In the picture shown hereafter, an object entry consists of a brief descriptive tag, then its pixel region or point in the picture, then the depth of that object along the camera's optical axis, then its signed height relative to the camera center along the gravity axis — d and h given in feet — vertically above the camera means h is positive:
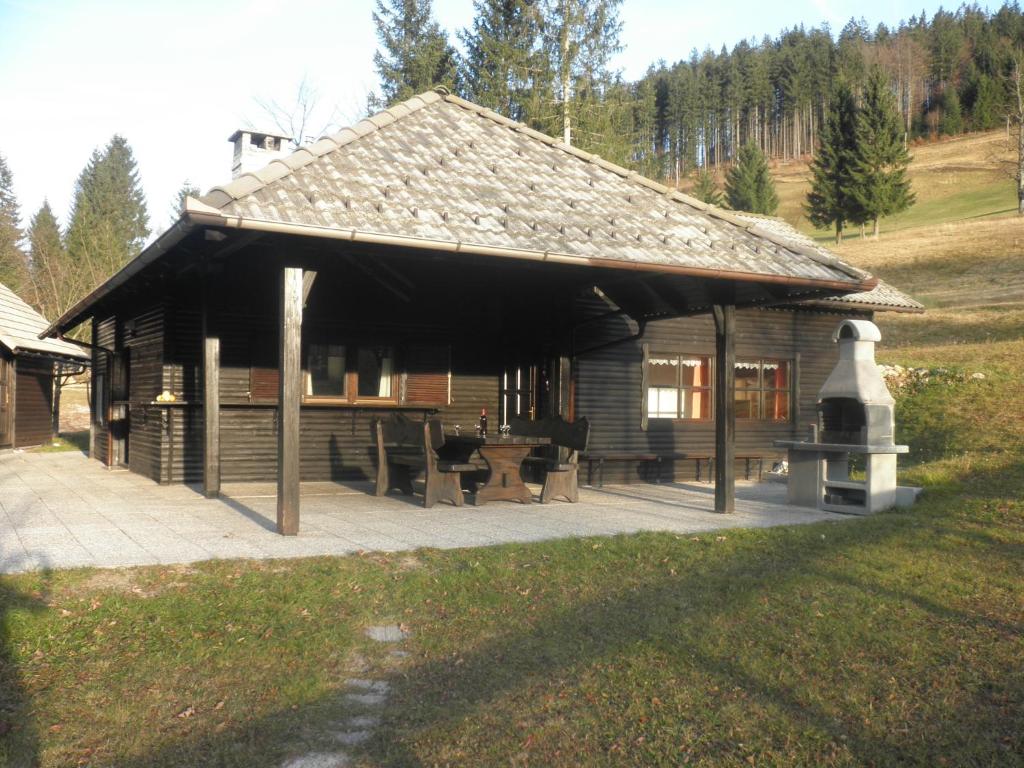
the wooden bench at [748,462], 46.75 -3.99
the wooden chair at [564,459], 33.52 -2.86
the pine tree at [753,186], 182.19 +39.96
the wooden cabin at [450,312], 25.21 +3.17
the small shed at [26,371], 62.84 +0.75
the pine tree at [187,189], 143.92 +32.67
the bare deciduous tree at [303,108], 92.02 +27.73
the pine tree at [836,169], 160.97 +38.64
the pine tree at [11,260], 121.39 +16.32
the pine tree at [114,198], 182.19 +39.34
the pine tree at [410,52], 100.07 +36.80
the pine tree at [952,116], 245.65 +72.99
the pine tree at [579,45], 89.66 +33.39
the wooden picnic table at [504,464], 33.19 -2.97
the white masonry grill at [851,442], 32.30 -2.03
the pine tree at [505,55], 90.02 +33.14
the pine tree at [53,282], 109.40 +12.37
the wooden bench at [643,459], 42.35 -3.56
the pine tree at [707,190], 171.32 +37.38
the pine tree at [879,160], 158.51 +39.80
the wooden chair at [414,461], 31.42 -2.83
